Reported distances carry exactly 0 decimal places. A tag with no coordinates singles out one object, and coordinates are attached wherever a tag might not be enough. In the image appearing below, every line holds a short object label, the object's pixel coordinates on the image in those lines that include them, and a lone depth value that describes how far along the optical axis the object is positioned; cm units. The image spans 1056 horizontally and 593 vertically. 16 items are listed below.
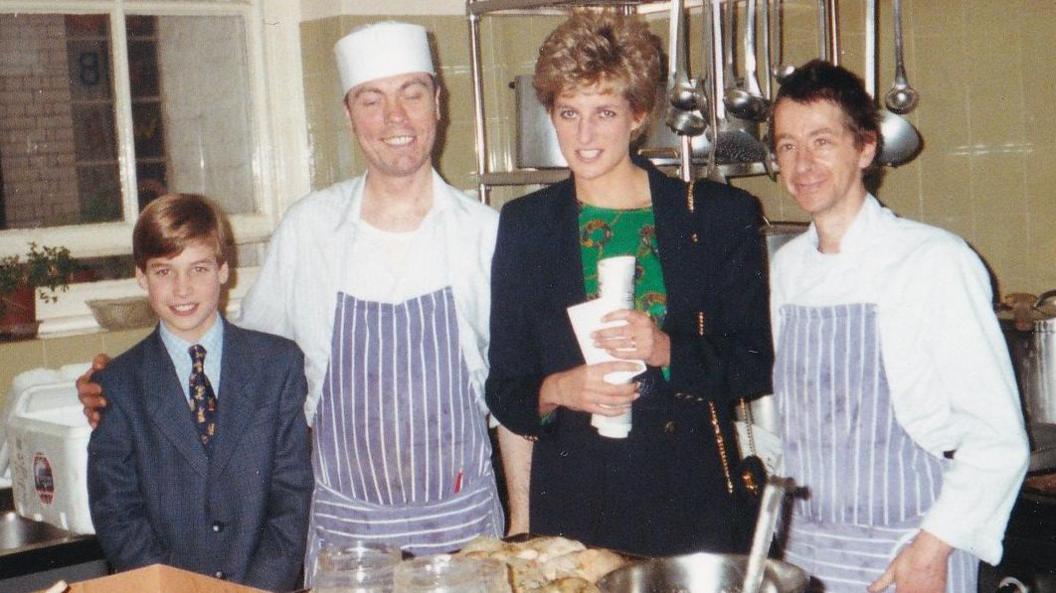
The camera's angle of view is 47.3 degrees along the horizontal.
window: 358
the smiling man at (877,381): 179
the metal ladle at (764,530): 122
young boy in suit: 219
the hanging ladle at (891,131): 288
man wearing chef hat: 220
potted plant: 336
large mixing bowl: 136
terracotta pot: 336
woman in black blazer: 200
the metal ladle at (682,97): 284
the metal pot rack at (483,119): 321
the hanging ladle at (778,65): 296
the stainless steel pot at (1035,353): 276
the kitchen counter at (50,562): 245
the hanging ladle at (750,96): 289
